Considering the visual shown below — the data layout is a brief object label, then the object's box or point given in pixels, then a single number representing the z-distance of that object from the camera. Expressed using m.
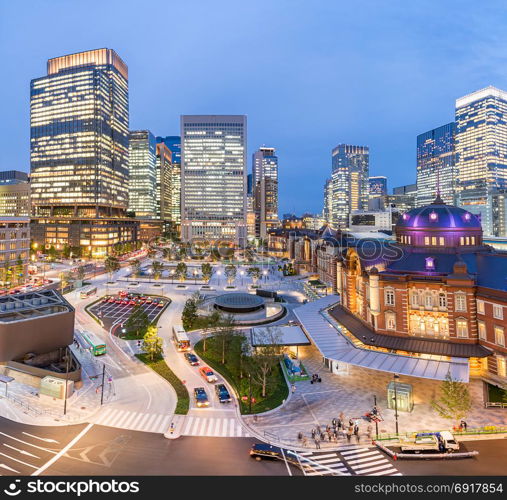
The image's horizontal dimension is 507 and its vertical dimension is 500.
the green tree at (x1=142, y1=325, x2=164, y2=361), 53.22
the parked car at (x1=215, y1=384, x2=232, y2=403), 41.34
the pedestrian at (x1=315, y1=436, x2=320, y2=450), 32.03
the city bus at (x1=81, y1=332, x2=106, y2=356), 55.31
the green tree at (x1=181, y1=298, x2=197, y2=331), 69.44
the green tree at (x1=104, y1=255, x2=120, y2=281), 136.50
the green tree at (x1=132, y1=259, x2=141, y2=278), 131.35
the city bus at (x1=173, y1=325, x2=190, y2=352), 58.61
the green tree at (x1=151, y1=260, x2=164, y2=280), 124.89
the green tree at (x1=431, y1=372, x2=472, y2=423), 34.56
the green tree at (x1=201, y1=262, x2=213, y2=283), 120.59
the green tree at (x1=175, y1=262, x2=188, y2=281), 123.23
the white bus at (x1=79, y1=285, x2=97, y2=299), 94.62
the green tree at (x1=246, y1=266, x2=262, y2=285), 125.94
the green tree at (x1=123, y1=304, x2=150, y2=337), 63.28
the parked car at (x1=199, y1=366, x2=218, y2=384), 46.88
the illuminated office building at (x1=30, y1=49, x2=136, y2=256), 199.62
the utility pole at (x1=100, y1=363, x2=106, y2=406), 40.60
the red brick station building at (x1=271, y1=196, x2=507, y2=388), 45.62
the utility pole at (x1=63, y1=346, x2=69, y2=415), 37.94
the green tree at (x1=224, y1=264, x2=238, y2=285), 121.78
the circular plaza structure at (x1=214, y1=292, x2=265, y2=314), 79.00
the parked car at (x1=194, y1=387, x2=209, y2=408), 40.23
